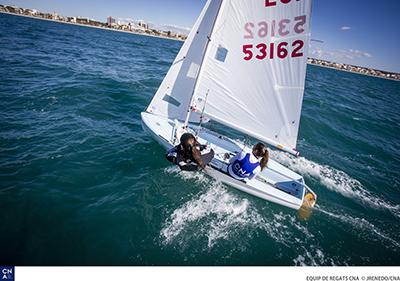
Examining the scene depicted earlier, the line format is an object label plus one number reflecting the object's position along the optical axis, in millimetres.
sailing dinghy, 5895
